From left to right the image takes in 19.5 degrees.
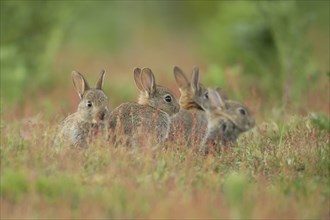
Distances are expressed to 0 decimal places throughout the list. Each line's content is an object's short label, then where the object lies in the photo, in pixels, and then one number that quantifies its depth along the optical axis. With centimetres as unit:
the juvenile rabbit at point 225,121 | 1132
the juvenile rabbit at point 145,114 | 1046
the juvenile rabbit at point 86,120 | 1061
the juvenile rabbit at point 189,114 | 1084
